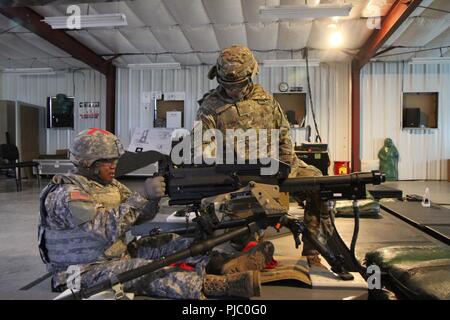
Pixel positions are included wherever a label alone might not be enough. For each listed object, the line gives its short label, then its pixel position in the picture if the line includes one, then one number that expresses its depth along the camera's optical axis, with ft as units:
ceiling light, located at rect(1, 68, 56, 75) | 27.78
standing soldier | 7.48
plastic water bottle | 13.46
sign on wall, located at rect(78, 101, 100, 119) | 29.94
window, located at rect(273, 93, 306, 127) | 27.68
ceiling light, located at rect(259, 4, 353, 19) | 16.30
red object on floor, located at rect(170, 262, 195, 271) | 6.04
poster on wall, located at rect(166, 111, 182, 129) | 28.40
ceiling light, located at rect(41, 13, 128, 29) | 17.13
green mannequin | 26.58
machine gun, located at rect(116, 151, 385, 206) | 5.60
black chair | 23.51
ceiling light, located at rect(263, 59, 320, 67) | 25.91
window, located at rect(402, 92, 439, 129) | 26.89
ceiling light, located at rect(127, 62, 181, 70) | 26.61
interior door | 28.37
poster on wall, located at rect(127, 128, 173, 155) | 27.90
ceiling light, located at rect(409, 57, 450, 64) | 24.95
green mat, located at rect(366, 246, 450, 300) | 5.26
